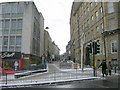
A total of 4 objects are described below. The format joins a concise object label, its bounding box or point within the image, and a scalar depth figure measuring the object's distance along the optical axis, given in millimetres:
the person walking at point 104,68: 8727
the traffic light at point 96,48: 8856
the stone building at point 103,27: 15175
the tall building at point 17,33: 16780
